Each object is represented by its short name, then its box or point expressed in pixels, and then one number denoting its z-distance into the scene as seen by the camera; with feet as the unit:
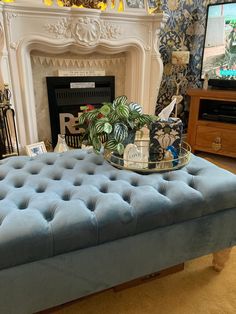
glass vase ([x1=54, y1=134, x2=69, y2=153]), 8.36
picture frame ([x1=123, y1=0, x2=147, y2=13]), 8.69
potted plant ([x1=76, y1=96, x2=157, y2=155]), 4.49
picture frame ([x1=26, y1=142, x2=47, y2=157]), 8.28
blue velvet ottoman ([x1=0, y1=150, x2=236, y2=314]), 2.83
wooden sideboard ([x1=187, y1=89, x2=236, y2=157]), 8.95
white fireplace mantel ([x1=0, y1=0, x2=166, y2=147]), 7.33
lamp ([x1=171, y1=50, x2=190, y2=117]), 9.55
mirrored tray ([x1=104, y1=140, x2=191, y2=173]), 4.22
